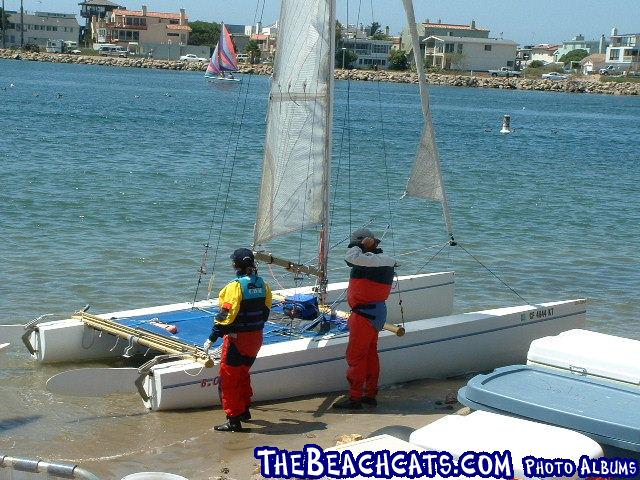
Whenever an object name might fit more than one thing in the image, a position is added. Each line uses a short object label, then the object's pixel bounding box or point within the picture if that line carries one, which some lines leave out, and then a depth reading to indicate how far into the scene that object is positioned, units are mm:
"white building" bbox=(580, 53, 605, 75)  153375
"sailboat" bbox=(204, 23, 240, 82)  79812
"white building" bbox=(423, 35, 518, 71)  138250
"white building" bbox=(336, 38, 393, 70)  133500
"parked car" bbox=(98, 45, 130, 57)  144500
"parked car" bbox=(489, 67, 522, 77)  139875
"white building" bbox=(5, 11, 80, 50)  159875
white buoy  52962
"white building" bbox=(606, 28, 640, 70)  151625
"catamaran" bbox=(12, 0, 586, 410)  10289
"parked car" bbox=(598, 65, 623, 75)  142625
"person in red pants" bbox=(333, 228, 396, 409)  9750
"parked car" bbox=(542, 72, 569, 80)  135588
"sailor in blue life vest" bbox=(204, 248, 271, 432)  8898
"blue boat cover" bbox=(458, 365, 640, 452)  7352
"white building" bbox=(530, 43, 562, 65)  193400
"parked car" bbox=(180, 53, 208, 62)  140100
